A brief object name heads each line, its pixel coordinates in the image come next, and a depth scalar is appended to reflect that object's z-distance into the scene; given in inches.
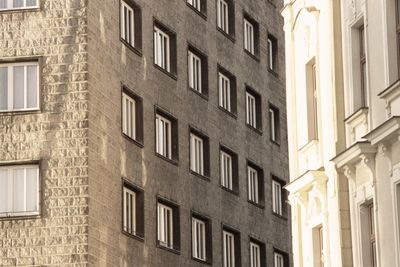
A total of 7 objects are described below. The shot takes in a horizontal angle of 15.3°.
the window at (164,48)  2107.5
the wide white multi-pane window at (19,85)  1849.2
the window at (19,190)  1817.2
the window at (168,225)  2048.5
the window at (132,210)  1925.4
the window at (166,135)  2079.2
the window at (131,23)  1995.6
